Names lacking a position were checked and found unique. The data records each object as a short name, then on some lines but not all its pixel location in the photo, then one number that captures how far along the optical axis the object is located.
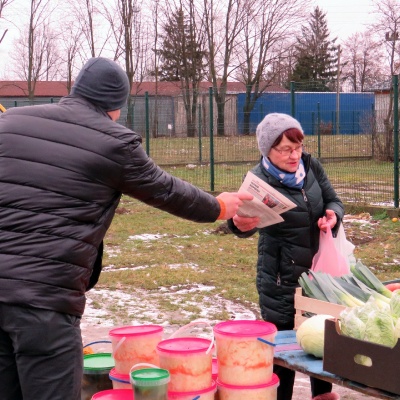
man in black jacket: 2.59
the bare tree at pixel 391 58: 16.52
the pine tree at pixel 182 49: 40.28
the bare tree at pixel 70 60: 43.19
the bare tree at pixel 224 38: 37.62
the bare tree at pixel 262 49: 37.62
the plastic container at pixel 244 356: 2.83
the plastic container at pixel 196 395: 2.79
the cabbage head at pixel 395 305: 2.71
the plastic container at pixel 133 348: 3.03
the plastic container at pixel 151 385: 2.65
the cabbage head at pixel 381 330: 2.54
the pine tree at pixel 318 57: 59.47
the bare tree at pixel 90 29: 40.16
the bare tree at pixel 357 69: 57.40
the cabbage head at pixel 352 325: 2.63
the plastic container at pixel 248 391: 2.83
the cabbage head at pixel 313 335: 2.89
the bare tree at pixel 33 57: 39.25
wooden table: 2.57
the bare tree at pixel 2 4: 34.19
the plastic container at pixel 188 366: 2.80
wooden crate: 3.03
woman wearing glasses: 3.70
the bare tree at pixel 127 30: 37.03
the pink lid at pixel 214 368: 3.04
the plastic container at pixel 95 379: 3.40
